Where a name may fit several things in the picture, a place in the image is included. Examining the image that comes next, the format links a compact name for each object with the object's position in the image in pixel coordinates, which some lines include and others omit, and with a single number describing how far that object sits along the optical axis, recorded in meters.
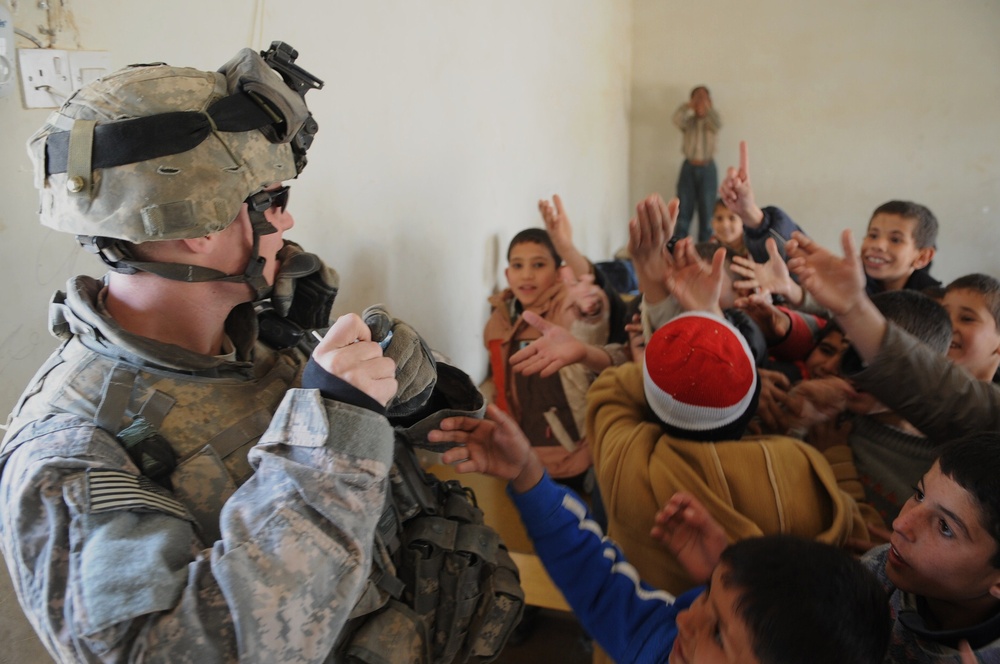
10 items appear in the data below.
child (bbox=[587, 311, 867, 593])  1.22
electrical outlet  1.09
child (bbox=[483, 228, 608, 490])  2.34
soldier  0.71
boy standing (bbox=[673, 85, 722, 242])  5.99
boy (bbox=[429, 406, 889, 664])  0.77
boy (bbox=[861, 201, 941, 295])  2.44
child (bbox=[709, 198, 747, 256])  3.73
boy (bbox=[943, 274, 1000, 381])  1.72
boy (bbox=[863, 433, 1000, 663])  0.90
